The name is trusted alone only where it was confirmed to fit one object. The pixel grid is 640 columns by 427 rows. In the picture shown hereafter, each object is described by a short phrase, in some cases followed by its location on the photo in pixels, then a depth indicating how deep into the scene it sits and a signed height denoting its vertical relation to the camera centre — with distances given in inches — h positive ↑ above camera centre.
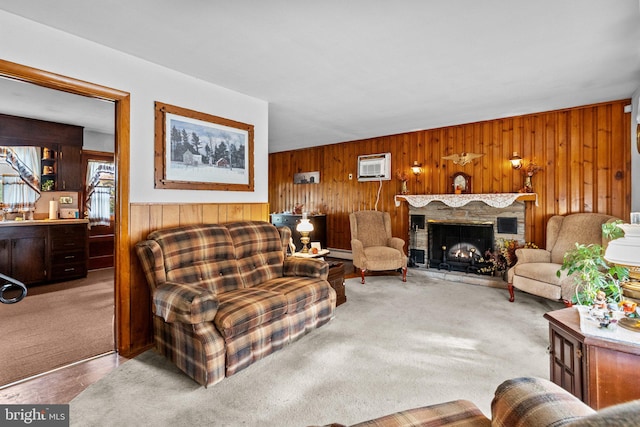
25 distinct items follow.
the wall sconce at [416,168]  220.7 +30.9
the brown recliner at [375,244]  189.9 -21.4
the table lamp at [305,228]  160.1 -8.7
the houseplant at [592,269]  74.2 -13.8
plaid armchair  33.3 -23.0
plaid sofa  82.4 -26.5
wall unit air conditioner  238.2 +34.7
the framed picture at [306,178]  282.1 +31.3
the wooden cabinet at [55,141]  177.5 +41.8
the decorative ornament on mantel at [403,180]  225.7 +23.0
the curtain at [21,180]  184.2 +18.4
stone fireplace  183.8 -8.9
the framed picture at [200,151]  114.0 +24.4
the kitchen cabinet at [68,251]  180.9 -23.7
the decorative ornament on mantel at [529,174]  177.0 +21.5
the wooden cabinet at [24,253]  165.9 -23.0
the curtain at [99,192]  220.7 +13.7
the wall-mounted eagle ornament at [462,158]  197.9 +34.7
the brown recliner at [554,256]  135.6 -22.2
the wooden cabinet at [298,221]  256.5 -10.6
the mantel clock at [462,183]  201.3 +18.7
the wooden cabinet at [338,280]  141.3 -31.6
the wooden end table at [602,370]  61.0 -31.7
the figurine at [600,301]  73.9 -21.7
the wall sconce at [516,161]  181.5 +29.8
